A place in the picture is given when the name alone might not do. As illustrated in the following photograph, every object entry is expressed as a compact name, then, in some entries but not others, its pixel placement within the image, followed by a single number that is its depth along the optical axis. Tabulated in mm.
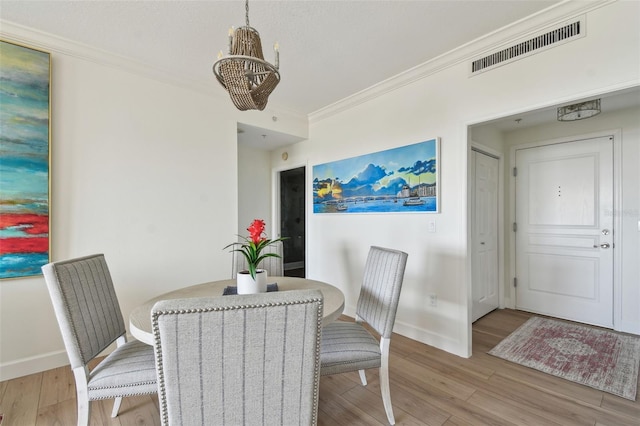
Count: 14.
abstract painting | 2068
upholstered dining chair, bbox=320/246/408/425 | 1547
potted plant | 1595
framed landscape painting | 2689
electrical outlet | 2670
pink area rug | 2053
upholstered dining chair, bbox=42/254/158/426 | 1294
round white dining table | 1242
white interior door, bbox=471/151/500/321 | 3188
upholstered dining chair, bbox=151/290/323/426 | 826
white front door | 3010
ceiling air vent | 1924
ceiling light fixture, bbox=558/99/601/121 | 2277
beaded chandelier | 1380
